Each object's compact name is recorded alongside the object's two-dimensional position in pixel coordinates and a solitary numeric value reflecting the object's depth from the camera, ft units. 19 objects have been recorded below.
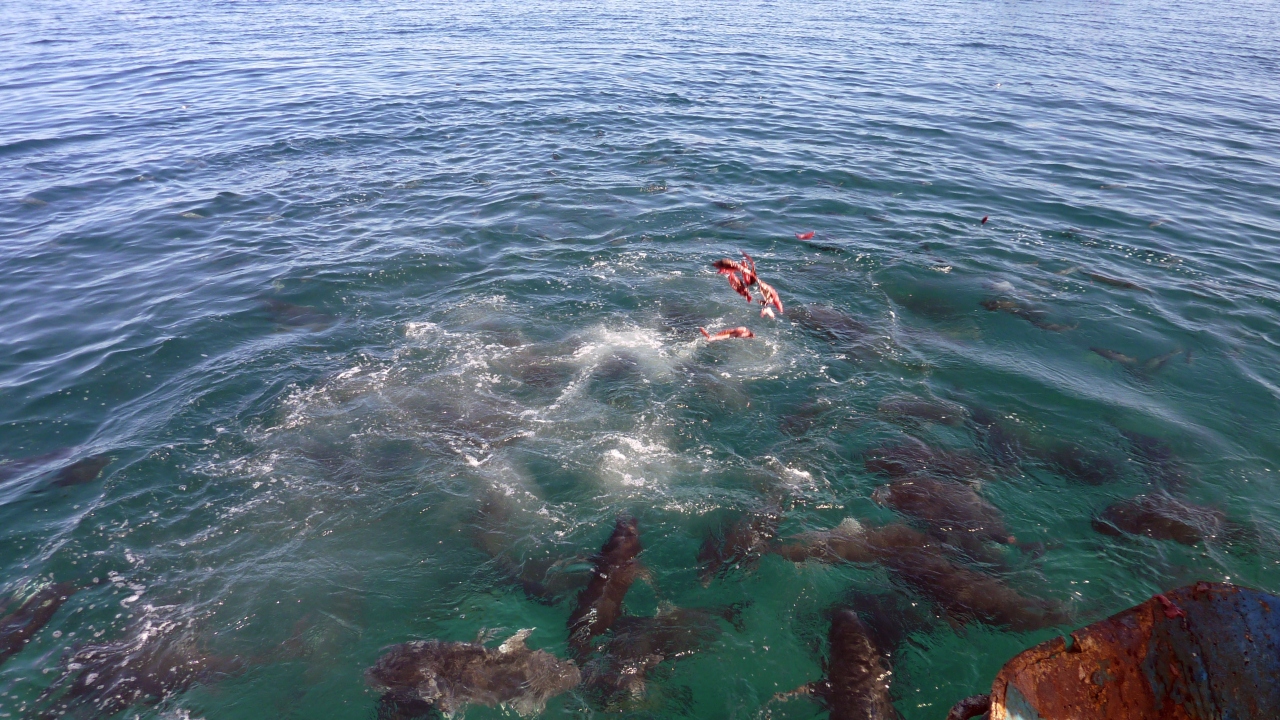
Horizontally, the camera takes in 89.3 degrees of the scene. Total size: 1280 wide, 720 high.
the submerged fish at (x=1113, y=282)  48.75
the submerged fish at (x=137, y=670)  23.91
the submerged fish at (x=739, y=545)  28.60
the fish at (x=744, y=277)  29.81
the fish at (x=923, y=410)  36.55
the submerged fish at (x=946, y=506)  29.73
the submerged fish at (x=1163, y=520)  29.36
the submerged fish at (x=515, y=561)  27.84
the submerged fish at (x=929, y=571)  26.07
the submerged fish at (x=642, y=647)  23.82
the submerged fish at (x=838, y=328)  42.56
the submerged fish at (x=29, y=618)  25.53
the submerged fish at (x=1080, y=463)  32.86
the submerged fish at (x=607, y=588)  25.84
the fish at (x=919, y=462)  32.91
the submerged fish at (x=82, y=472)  32.96
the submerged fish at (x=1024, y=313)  44.52
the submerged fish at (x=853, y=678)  22.72
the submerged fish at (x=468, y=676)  23.59
